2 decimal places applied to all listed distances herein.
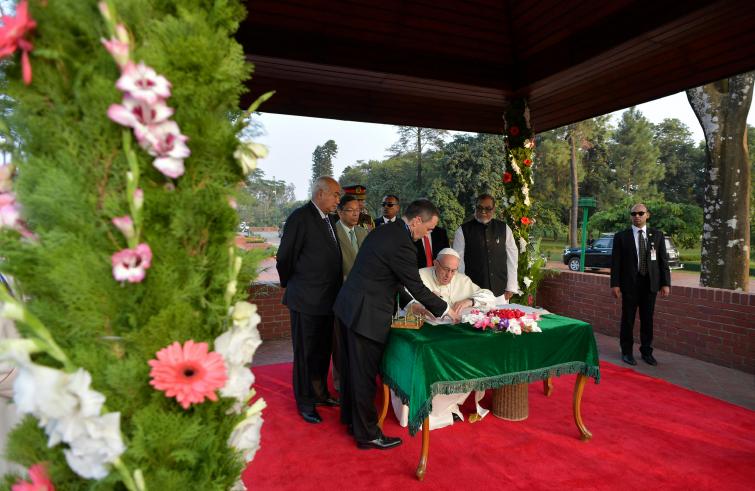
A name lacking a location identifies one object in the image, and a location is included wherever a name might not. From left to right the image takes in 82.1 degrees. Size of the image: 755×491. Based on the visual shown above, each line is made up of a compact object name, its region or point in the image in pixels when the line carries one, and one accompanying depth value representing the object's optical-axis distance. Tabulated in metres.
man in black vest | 4.89
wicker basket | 3.64
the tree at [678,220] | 23.14
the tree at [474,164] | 22.33
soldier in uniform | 5.16
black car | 17.31
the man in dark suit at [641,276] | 5.14
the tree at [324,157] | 45.62
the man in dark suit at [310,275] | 3.79
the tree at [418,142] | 26.27
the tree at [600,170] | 32.12
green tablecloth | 2.80
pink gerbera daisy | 0.94
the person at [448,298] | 3.49
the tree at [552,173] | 28.97
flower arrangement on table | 3.05
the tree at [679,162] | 33.78
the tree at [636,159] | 32.41
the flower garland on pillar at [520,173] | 5.30
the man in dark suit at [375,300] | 3.08
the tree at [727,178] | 6.89
